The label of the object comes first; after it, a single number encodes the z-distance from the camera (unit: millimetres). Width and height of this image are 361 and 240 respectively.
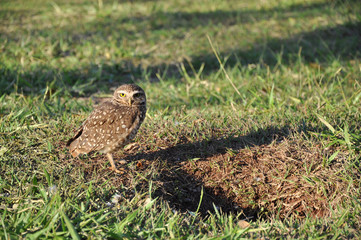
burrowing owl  6785
